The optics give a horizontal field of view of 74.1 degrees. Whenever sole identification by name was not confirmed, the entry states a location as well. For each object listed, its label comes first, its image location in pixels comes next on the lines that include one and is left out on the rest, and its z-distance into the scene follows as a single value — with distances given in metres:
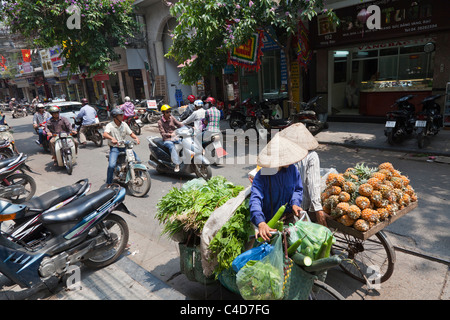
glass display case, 9.91
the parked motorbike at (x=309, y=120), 9.15
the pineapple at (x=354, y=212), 2.62
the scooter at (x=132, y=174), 5.86
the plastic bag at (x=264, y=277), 1.93
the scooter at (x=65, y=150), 7.70
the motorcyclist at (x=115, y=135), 5.96
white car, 12.31
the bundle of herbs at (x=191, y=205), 2.77
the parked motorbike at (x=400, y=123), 7.75
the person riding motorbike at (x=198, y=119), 7.28
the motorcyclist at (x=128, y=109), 12.32
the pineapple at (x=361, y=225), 2.55
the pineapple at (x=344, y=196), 2.79
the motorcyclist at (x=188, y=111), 9.21
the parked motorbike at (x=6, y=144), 7.71
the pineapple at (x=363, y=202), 2.68
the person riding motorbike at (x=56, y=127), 8.21
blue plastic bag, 2.13
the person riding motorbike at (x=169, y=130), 6.39
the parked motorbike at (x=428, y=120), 7.35
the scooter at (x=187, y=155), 6.34
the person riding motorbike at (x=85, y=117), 10.66
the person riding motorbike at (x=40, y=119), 9.55
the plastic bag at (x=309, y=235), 2.10
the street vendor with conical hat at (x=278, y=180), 2.60
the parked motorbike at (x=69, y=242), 3.00
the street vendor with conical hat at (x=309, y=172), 2.86
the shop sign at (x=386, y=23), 8.77
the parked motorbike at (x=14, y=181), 5.23
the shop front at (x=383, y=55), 9.10
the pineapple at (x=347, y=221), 2.67
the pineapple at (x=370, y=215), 2.59
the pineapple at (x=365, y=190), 2.76
